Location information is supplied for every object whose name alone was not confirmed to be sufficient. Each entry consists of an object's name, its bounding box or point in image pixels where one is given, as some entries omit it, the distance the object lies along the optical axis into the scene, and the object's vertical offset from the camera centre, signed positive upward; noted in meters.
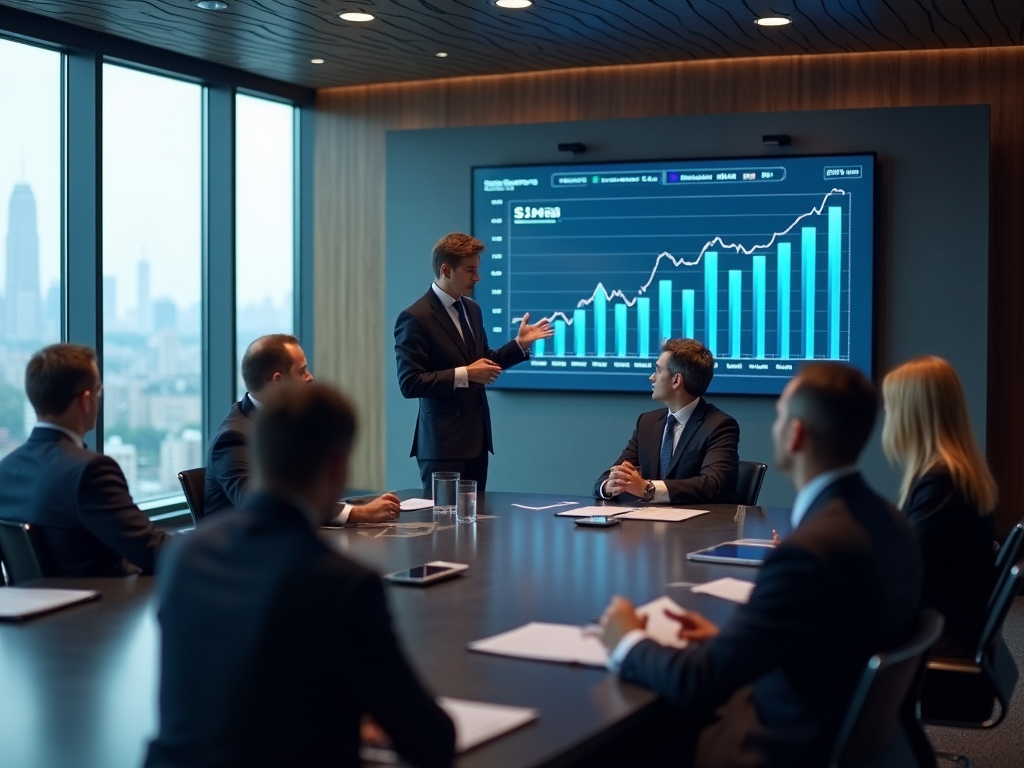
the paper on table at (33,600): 2.68 -0.55
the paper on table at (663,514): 4.12 -0.54
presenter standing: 5.48 -0.03
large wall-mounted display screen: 6.95 +0.56
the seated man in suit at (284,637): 1.67 -0.38
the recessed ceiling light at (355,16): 6.14 +1.74
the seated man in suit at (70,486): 3.11 -0.32
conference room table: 1.96 -0.57
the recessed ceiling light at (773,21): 6.17 +1.72
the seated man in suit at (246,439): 3.92 -0.25
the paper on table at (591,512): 4.19 -0.54
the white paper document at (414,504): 4.36 -0.53
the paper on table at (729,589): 2.87 -0.56
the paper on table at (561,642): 2.37 -0.57
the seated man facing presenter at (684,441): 4.60 -0.33
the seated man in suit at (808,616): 2.10 -0.46
